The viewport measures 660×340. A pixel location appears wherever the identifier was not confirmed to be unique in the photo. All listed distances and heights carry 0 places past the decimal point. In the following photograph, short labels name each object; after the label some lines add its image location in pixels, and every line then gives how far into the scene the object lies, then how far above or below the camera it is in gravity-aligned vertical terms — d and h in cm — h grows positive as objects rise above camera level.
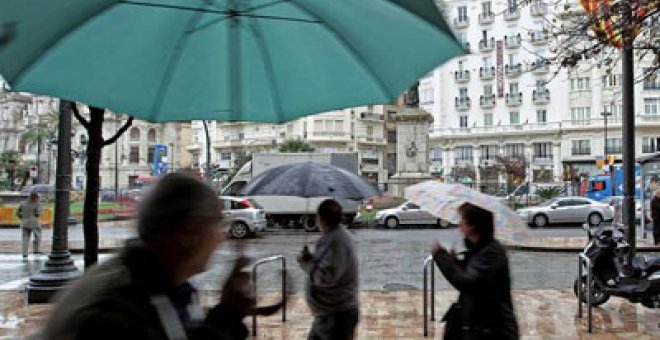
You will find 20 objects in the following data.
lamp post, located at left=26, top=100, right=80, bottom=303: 950 -104
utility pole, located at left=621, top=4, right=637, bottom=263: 1100 +51
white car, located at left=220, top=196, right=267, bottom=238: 2256 -146
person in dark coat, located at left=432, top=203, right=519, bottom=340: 371 -65
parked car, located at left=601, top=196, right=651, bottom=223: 1691 -96
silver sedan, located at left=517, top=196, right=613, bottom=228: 2839 -174
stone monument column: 3228 +142
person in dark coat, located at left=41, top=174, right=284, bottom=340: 143 -27
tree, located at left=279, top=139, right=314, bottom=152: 6152 +277
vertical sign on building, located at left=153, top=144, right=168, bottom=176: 4710 +128
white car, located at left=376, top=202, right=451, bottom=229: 2809 -195
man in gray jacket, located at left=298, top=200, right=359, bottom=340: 444 -75
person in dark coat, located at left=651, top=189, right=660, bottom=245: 1719 -115
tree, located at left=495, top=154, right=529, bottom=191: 6300 +54
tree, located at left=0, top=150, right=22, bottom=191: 7075 +110
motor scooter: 840 -137
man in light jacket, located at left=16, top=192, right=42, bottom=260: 1619 -110
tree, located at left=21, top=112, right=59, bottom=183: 6886 +535
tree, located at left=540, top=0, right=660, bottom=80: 755 +181
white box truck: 2616 -81
